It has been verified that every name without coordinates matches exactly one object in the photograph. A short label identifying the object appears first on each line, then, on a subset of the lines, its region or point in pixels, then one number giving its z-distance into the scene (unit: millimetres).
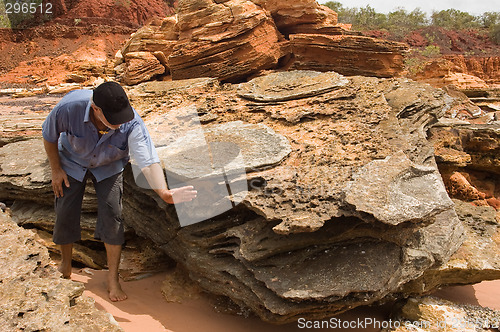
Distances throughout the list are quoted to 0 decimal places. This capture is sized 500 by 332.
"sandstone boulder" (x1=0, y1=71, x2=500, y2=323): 2137
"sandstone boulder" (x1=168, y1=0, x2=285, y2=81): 5844
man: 2168
